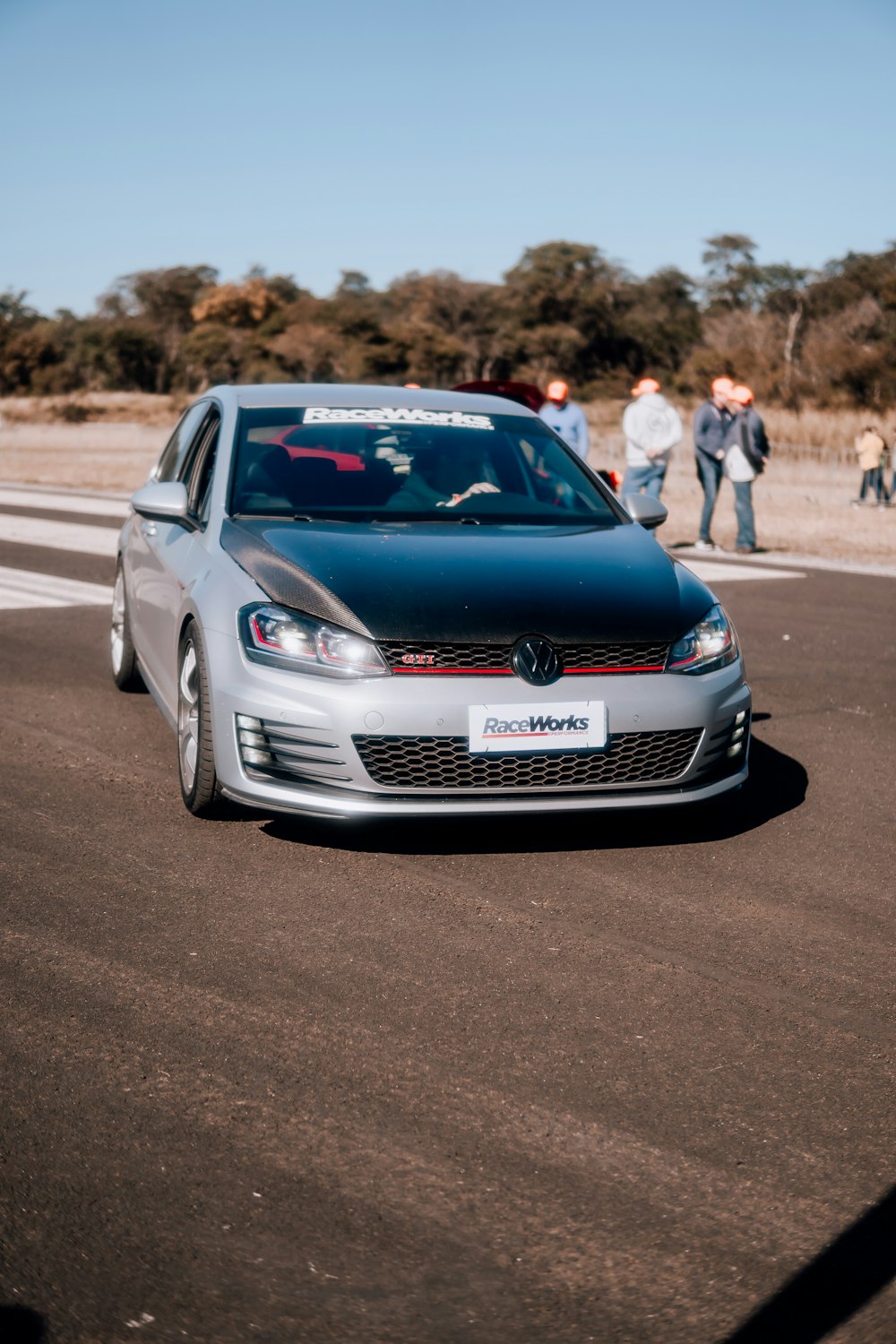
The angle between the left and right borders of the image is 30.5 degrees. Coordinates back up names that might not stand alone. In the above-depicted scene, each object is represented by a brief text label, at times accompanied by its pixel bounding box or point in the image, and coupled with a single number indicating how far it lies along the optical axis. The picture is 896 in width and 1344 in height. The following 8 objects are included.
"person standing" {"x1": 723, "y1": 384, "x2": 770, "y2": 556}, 16.97
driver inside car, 6.30
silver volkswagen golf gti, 5.01
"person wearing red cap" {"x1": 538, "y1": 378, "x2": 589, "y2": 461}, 15.46
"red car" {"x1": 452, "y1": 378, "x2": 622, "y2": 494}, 16.98
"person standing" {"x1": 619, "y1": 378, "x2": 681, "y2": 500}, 15.87
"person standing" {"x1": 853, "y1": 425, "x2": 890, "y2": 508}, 25.77
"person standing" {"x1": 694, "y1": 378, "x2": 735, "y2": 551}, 17.03
